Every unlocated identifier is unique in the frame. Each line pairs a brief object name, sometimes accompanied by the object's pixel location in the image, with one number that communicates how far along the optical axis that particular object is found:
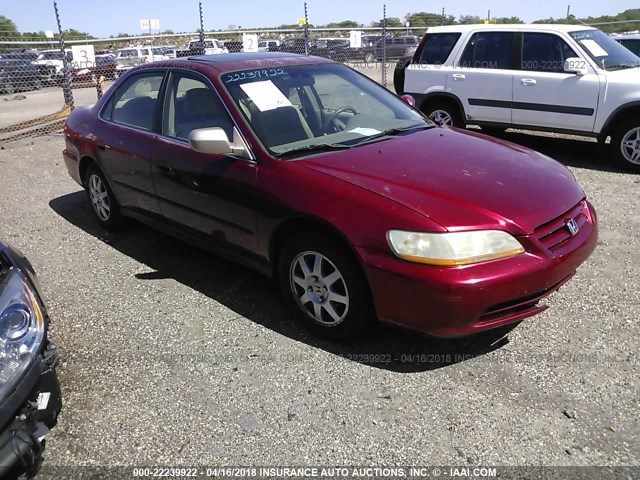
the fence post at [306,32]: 13.22
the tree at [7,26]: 24.92
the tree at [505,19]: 27.94
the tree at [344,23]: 45.69
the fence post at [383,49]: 14.15
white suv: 6.73
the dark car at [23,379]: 2.07
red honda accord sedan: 2.75
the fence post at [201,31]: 11.83
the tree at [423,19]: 23.25
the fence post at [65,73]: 10.27
